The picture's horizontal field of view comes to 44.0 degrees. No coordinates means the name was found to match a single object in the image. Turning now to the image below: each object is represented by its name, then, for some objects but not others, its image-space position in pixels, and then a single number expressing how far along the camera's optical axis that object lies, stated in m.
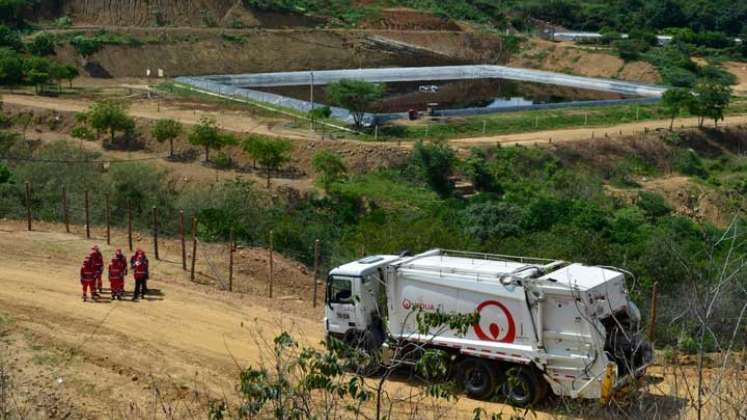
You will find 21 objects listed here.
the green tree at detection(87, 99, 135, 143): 46.22
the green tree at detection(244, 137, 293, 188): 42.09
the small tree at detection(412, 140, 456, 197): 43.47
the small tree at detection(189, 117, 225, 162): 44.03
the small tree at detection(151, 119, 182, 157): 45.41
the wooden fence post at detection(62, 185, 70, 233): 29.41
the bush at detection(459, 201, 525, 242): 34.16
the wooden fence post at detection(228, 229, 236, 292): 24.51
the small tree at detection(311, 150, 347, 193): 41.44
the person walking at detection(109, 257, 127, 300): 22.53
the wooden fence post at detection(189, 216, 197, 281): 24.96
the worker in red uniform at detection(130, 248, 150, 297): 23.00
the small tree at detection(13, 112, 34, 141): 49.41
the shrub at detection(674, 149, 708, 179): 49.60
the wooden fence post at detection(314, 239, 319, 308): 22.66
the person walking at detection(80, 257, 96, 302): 22.38
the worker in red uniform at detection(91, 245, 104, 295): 22.59
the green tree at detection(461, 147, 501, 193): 44.22
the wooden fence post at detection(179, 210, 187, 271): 25.49
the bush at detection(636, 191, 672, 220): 41.66
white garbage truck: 15.62
